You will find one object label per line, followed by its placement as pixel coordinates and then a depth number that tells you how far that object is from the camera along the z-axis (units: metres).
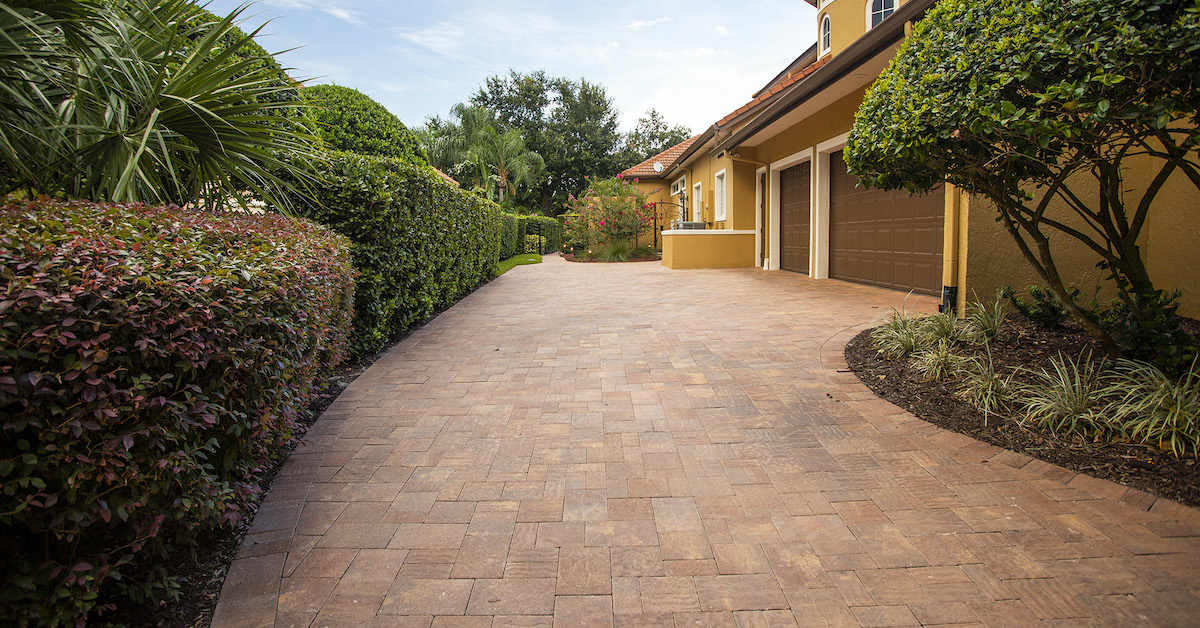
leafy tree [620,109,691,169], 41.45
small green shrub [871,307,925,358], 4.71
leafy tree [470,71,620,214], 39.19
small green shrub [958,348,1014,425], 3.61
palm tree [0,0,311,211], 2.78
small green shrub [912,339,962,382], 4.16
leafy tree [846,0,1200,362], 2.58
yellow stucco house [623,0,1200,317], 5.27
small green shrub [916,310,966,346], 4.69
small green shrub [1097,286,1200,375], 3.42
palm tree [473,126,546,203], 32.03
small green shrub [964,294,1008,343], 4.62
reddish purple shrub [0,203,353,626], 1.66
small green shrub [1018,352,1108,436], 3.21
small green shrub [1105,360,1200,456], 2.91
